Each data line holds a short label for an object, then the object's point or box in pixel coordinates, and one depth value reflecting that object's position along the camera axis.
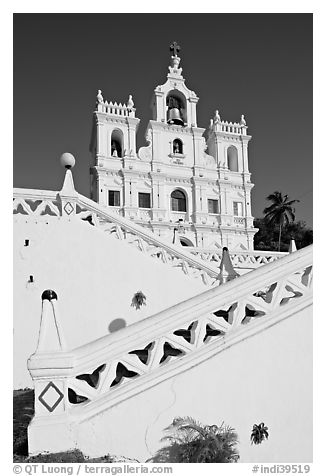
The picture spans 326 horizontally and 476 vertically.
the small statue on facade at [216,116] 37.18
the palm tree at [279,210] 45.38
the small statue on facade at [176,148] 35.47
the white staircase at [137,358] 4.20
